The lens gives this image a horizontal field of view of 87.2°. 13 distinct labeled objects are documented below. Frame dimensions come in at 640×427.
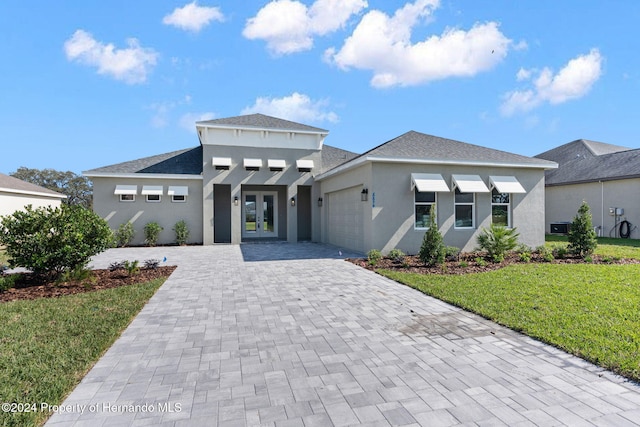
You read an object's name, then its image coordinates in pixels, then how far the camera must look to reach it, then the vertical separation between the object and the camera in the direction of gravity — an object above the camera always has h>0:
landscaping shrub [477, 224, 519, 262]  12.82 -1.05
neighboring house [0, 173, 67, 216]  21.61 +1.58
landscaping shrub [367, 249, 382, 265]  12.21 -1.51
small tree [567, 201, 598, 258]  12.81 -0.81
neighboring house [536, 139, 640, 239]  21.67 +1.86
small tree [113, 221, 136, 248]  18.53 -0.97
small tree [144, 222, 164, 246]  18.88 -0.89
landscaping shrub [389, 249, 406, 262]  12.33 -1.50
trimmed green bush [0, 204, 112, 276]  8.68 -0.58
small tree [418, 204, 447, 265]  11.18 -1.10
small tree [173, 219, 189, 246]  19.17 -0.90
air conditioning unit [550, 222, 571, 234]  24.46 -0.93
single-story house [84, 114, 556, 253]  14.02 +1.35
